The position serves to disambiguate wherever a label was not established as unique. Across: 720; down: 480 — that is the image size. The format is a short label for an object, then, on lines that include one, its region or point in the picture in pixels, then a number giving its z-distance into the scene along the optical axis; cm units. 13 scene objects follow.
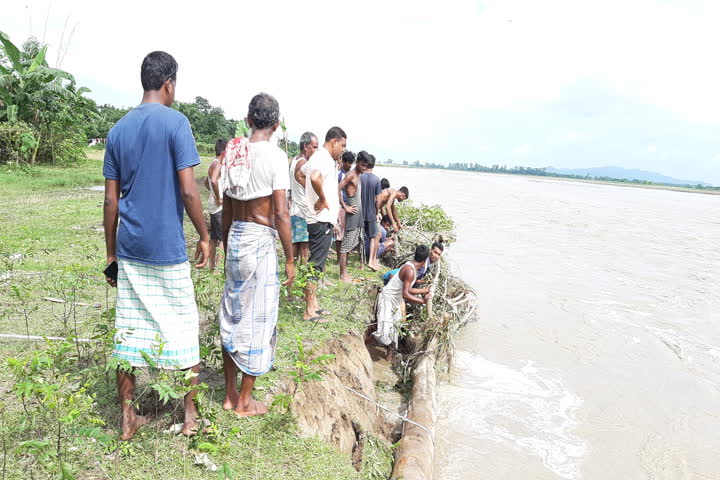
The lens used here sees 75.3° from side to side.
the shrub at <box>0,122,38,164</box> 1549
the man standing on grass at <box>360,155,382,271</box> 730
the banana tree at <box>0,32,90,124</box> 1541
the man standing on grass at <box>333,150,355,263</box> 661
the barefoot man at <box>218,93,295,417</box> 277
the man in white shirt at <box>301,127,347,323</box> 476
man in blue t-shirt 237
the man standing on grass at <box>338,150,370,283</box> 658
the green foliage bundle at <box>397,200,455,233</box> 1077
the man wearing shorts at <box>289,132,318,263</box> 511
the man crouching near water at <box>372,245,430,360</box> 579
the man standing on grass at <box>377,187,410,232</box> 860
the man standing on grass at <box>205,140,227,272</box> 557
